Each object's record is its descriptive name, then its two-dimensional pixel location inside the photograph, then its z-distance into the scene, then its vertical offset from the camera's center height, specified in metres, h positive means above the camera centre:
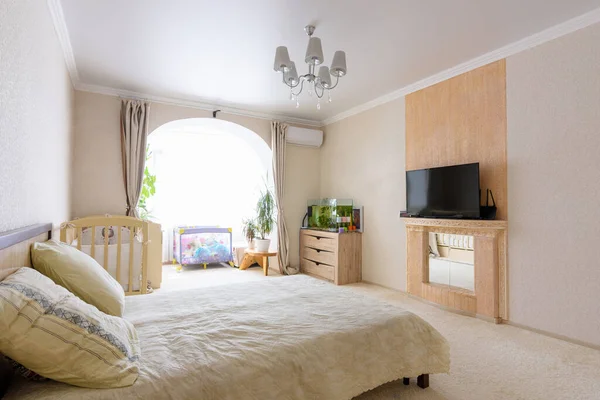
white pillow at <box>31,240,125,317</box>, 1.58 -0.34
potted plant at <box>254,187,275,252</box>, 5.34 -0.10
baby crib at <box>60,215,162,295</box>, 3.21 -0.41
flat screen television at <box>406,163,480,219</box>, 3.19 +0.19
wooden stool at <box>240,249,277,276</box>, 5.09 -0.81
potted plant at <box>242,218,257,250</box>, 5.38 -0.38
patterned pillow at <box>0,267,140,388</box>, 0.99 -0.42
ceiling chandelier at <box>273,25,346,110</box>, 2.46 +1.14
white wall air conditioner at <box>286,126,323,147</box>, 5.31 +1.20
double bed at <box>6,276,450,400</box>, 1.21 -0.61
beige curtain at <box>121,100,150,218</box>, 4.19 +0.82
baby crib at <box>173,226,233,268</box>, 5.64 -0.64
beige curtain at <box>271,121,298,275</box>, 5.21 +0.40
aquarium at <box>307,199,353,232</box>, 4.82 -0.07
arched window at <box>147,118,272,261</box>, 6.32 +0.60
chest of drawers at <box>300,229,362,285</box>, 4.63 -0.69
